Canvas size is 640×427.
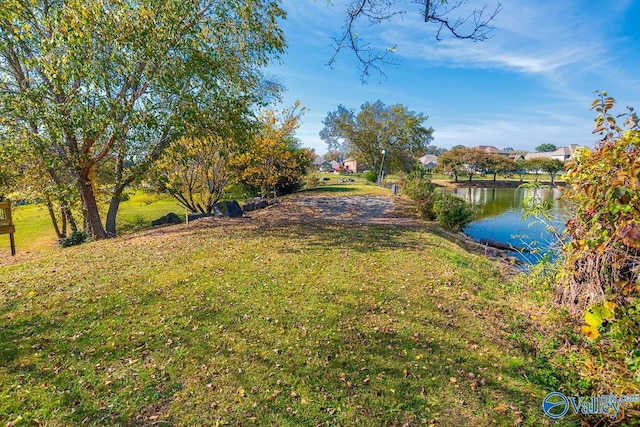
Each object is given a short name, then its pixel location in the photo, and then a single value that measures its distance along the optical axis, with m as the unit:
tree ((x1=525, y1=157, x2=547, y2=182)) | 43.50
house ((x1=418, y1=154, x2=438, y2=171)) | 81.61
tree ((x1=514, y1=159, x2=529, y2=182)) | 45.28
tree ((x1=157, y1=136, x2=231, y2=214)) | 11.38
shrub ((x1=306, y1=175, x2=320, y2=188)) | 25.45
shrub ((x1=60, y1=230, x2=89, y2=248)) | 9.62
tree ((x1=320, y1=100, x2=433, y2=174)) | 34.41
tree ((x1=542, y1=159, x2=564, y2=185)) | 42.91
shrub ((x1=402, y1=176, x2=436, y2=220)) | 12.84
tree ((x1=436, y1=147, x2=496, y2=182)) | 44.22
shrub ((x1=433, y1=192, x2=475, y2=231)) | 11.52
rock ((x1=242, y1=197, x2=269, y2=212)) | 14.85
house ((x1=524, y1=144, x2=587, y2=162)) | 76.75
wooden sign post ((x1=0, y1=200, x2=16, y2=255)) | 7.82
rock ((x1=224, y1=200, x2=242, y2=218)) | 11.86
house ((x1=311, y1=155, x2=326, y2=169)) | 79.74
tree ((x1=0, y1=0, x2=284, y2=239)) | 6.32
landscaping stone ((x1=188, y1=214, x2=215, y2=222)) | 12.06
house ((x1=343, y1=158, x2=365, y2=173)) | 69.44
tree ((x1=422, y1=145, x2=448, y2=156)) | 115.44
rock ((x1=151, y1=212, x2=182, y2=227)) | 13.40
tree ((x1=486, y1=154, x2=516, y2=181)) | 44.91
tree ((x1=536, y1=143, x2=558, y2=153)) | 120.02
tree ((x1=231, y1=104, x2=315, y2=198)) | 14.10
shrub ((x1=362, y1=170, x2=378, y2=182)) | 33.72
